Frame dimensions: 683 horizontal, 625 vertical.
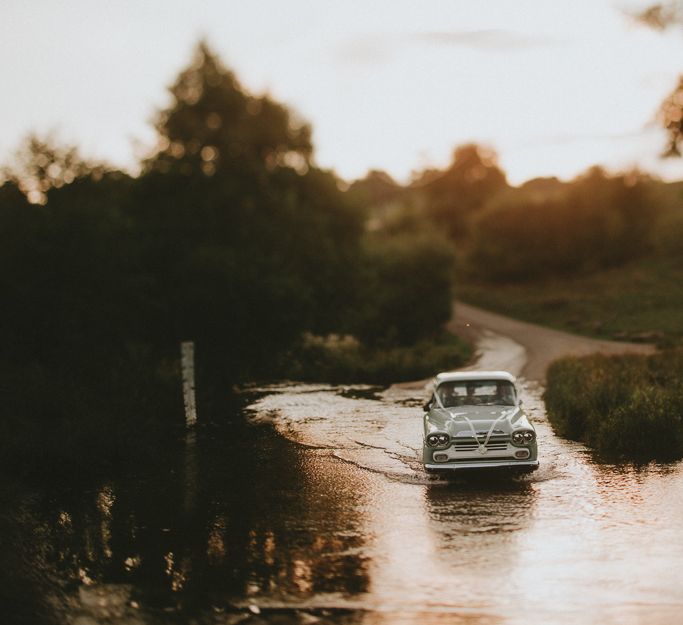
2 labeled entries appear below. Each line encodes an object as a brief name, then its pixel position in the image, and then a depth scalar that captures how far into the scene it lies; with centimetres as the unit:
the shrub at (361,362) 3203
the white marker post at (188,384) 2108
